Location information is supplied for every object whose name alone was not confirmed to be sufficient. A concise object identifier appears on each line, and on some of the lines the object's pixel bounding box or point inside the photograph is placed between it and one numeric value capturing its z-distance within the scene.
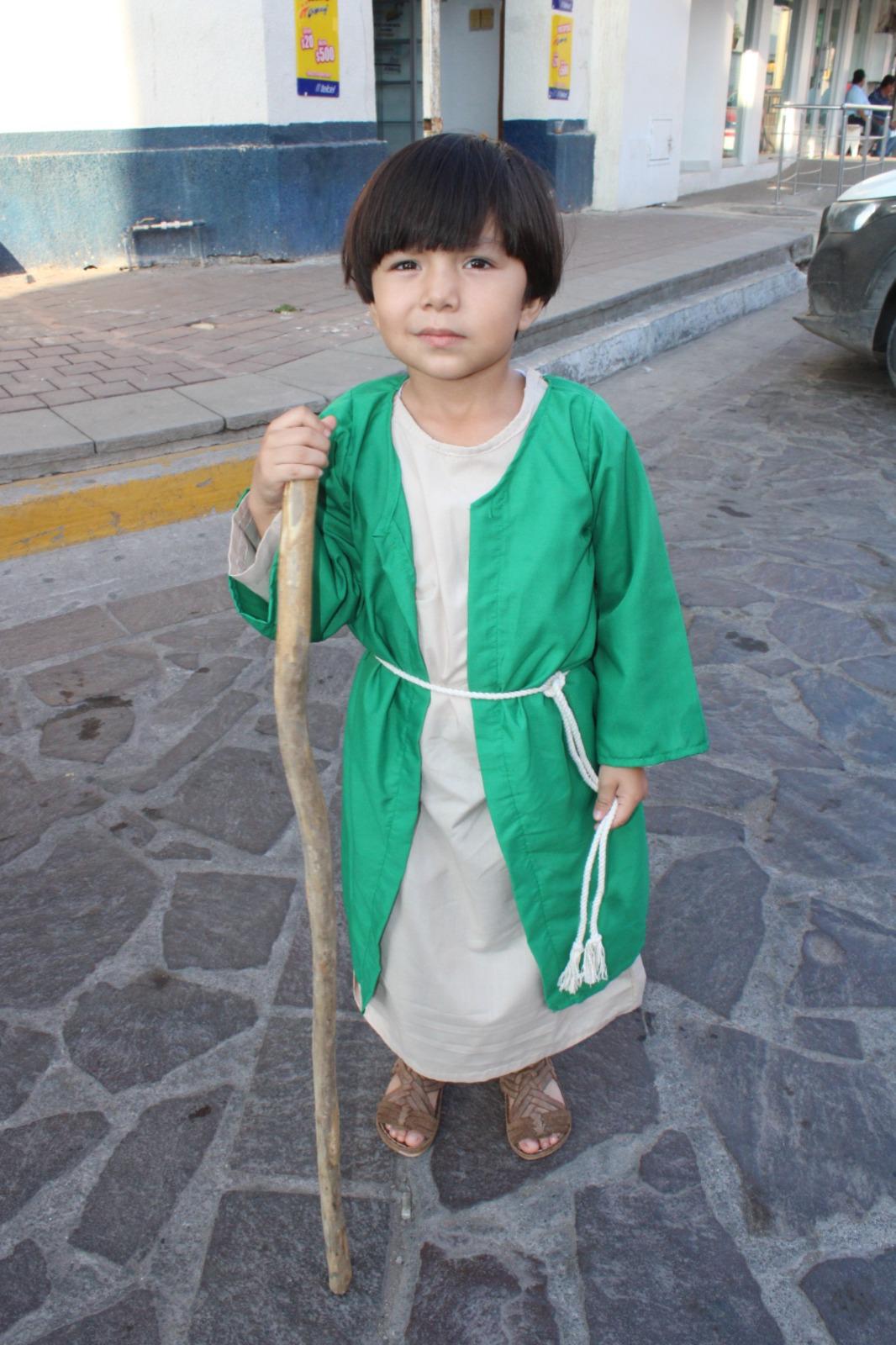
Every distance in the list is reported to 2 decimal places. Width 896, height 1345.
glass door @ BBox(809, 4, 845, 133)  20.86
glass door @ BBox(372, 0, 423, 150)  10.69
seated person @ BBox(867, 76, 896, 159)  20.06
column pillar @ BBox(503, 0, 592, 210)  11.52
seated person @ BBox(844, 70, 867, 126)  19.22
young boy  1.42
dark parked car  5.87
